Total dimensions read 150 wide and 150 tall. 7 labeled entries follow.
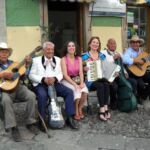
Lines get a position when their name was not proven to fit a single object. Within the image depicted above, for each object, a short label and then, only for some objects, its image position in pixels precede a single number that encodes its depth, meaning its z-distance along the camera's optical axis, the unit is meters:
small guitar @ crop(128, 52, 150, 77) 4.98
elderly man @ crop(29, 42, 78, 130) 4.13
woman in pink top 4.38
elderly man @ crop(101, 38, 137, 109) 4.73
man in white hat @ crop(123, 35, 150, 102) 4.96
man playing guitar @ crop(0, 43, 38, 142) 3.86
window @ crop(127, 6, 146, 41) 6.92
